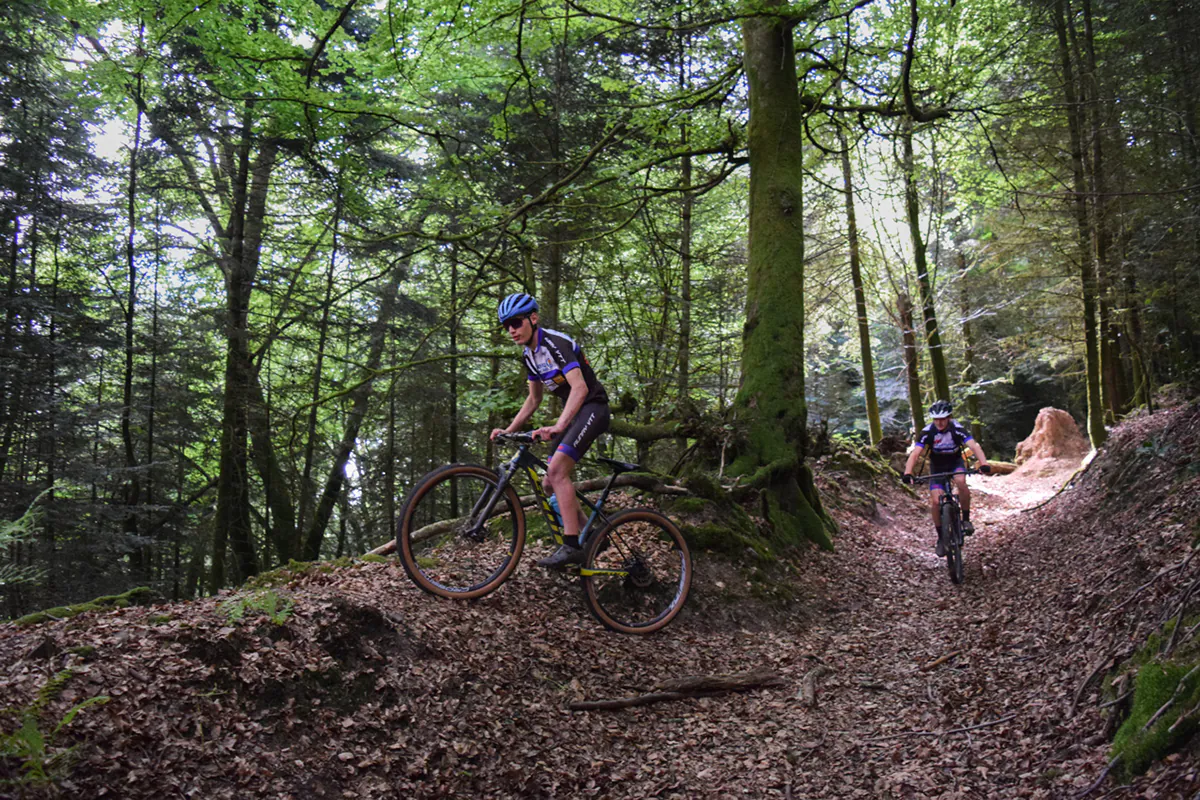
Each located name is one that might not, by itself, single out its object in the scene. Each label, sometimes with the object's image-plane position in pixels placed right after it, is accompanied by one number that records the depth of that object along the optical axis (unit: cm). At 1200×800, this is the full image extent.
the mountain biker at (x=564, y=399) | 514
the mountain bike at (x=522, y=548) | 518
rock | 2209
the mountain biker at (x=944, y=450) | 866
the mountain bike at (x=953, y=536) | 814
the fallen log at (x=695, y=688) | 464
